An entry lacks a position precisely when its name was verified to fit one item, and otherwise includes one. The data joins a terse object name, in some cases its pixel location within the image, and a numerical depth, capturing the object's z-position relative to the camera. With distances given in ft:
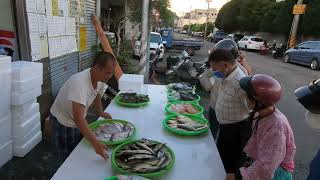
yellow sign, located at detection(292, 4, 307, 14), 71.56
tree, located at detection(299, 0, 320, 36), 70.33
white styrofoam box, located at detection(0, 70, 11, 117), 11.22
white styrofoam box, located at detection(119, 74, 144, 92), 13.17
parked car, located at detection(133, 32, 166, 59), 44.77
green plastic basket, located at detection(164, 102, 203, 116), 11.10
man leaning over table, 7.30
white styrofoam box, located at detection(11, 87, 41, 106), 12.07
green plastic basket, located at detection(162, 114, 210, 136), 9.01
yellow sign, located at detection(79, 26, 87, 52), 22.47
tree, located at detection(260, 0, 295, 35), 80.38
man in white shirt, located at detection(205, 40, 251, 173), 8.70
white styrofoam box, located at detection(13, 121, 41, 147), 12.83
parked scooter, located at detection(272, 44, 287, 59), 74.08
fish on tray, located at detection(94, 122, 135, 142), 8.11
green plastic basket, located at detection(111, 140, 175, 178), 6.29
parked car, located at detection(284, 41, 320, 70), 52.83
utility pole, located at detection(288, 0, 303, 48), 74.69
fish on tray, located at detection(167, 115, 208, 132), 9.25
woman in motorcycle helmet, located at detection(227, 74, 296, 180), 5.95
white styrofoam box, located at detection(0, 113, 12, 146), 11.76
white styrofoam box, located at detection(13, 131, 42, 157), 12.97
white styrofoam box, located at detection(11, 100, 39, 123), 12.48
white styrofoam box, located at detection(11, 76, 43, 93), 11.99
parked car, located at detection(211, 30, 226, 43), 128.26
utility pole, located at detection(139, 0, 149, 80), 24.42
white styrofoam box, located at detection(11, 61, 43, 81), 11.84
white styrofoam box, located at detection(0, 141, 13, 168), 12.00
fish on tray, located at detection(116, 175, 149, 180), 5.82
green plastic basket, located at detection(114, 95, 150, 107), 11.61
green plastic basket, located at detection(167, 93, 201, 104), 12.78
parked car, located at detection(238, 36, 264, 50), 87.20
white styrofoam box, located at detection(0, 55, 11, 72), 10.93
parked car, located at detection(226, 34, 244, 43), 110.02
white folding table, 6.56
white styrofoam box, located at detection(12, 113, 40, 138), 12.62
